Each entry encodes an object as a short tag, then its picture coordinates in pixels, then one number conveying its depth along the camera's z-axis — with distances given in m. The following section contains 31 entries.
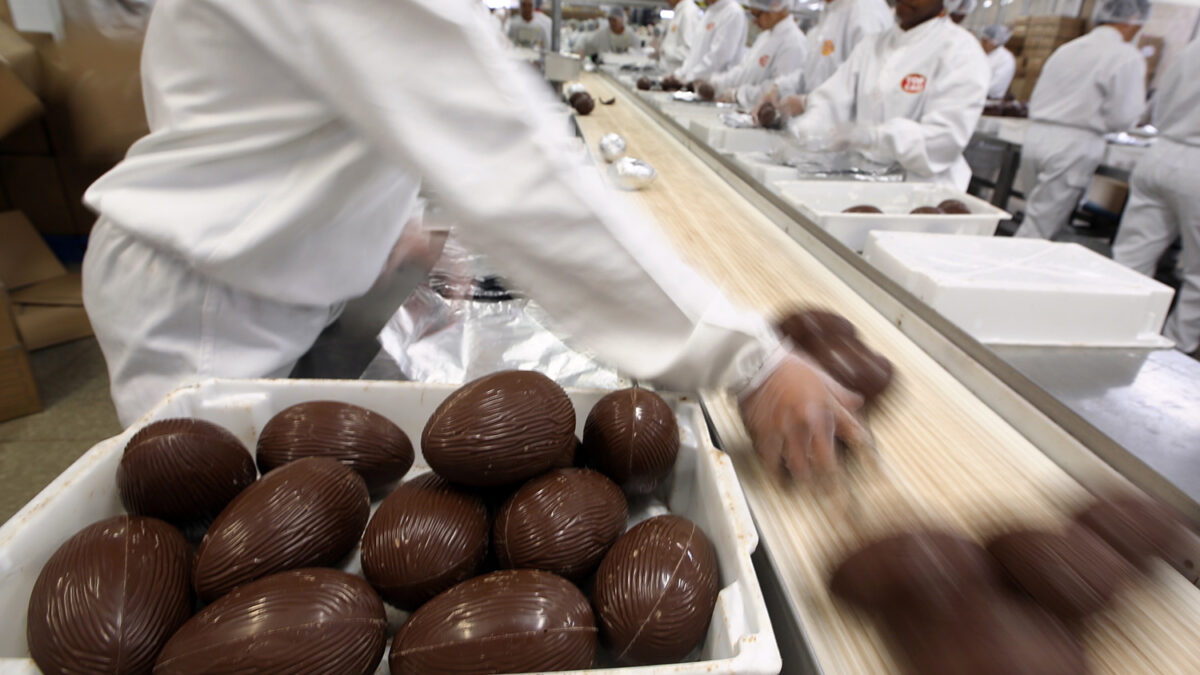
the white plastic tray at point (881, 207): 1.62
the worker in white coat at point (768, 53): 4.64
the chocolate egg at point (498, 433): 0.61
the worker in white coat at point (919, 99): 2.71
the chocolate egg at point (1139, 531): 0.57
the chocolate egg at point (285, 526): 0.54
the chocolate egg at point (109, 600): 0.46
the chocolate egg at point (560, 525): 0.57
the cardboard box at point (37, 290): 2.79
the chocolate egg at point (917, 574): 0.45
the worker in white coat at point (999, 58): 6.08
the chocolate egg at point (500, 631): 0.47
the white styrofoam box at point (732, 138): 2.57
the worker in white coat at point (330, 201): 0.65
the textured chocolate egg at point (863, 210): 1.76
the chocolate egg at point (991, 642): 0.40
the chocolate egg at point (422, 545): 0.56
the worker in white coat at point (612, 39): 8.77
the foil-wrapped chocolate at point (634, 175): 1.71
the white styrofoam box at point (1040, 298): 1.25
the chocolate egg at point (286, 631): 0.45
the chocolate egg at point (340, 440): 0.67
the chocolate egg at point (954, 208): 1.82
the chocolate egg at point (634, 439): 0.66
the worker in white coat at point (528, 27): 6.77
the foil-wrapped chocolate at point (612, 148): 2.12
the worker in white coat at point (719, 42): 6.03
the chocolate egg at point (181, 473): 0.59
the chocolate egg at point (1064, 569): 0.49
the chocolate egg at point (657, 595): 0.51
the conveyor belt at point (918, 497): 0.51
